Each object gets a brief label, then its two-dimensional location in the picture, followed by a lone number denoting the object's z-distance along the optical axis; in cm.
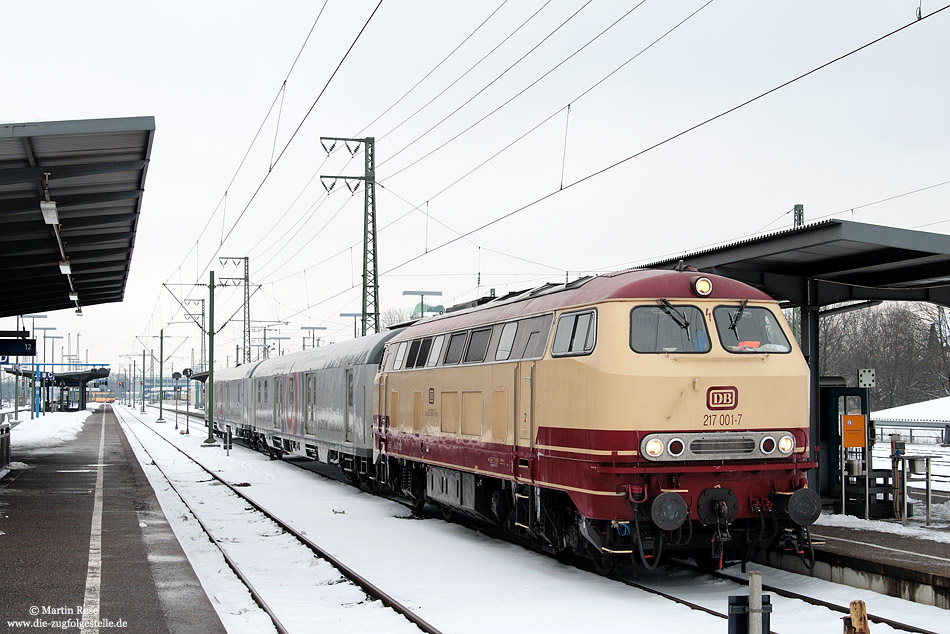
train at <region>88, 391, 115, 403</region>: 14636
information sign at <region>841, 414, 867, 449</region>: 1445
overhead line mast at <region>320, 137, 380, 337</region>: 2723
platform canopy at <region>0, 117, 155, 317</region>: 1316
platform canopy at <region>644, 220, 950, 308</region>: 1149
